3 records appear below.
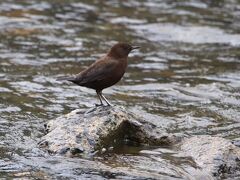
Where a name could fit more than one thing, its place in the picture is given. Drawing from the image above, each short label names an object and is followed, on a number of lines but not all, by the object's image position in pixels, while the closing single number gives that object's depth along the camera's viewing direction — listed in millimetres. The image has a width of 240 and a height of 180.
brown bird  14609
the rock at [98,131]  13859
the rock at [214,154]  13359
